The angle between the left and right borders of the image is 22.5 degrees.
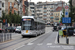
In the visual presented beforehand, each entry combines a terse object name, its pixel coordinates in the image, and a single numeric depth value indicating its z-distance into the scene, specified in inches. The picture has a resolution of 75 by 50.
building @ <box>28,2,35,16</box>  5106.3
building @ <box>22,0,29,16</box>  3470.0
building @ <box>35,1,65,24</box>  5108.3
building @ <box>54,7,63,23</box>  4997.5
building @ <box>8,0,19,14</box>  2920.8
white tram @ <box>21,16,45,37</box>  1151.0
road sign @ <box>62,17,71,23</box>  842.5
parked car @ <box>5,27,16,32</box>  2092.5
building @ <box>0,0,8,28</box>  2538.5
